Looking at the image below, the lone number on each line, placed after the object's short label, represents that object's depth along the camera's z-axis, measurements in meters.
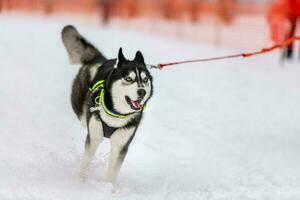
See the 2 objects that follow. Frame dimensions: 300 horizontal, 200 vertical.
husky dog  9.09
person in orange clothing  26.56
